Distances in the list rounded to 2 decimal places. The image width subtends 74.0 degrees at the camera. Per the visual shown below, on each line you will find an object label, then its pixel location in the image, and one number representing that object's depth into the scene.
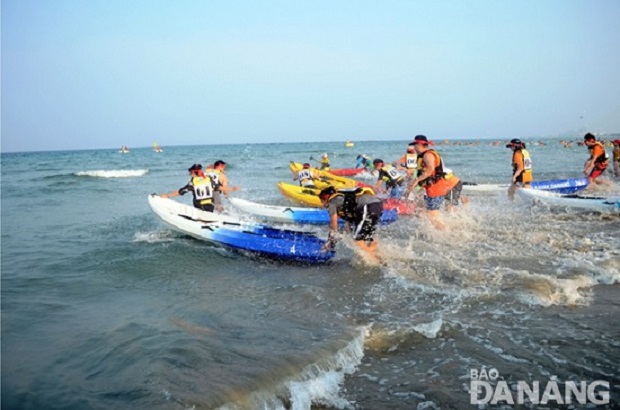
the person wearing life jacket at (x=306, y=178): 15.11
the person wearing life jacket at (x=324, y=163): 20.89
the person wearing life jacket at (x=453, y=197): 10.38
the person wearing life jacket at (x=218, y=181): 11.36
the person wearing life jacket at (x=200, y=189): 10.14
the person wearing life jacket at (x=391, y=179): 12.58
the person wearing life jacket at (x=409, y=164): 13.07
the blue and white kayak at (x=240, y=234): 7.87
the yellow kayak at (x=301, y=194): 14.39
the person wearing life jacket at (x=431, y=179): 8.55
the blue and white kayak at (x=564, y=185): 14.77
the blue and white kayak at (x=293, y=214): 11.21
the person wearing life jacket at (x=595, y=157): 13.00
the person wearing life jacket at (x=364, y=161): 20.38
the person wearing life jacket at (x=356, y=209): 7.03
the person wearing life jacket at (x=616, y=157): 15.83
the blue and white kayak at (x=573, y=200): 11.09
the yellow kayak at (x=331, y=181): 15.39
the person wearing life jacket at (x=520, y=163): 11.16
